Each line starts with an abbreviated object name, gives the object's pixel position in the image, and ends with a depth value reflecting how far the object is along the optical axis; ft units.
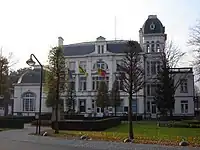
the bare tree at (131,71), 76.02
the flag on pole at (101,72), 199.93
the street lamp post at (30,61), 84.94
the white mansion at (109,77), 220.02
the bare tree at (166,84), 183.01
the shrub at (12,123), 115.65
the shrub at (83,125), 103.14
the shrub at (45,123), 130.72
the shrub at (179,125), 113.05
